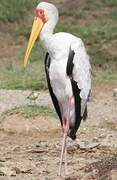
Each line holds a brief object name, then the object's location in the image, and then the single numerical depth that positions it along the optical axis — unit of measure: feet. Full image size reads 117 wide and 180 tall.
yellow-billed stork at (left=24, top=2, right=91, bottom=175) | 43.04
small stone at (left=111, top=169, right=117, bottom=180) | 36.69
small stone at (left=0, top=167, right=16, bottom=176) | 42.93
